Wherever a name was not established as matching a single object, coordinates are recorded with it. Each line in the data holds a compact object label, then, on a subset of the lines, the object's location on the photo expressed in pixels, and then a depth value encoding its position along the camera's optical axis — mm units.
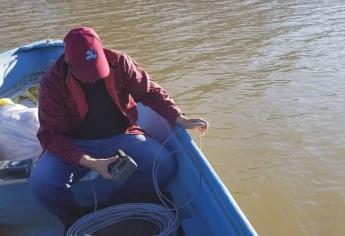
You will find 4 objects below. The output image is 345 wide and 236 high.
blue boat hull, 2645
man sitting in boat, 2836
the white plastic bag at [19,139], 3539
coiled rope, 2809
